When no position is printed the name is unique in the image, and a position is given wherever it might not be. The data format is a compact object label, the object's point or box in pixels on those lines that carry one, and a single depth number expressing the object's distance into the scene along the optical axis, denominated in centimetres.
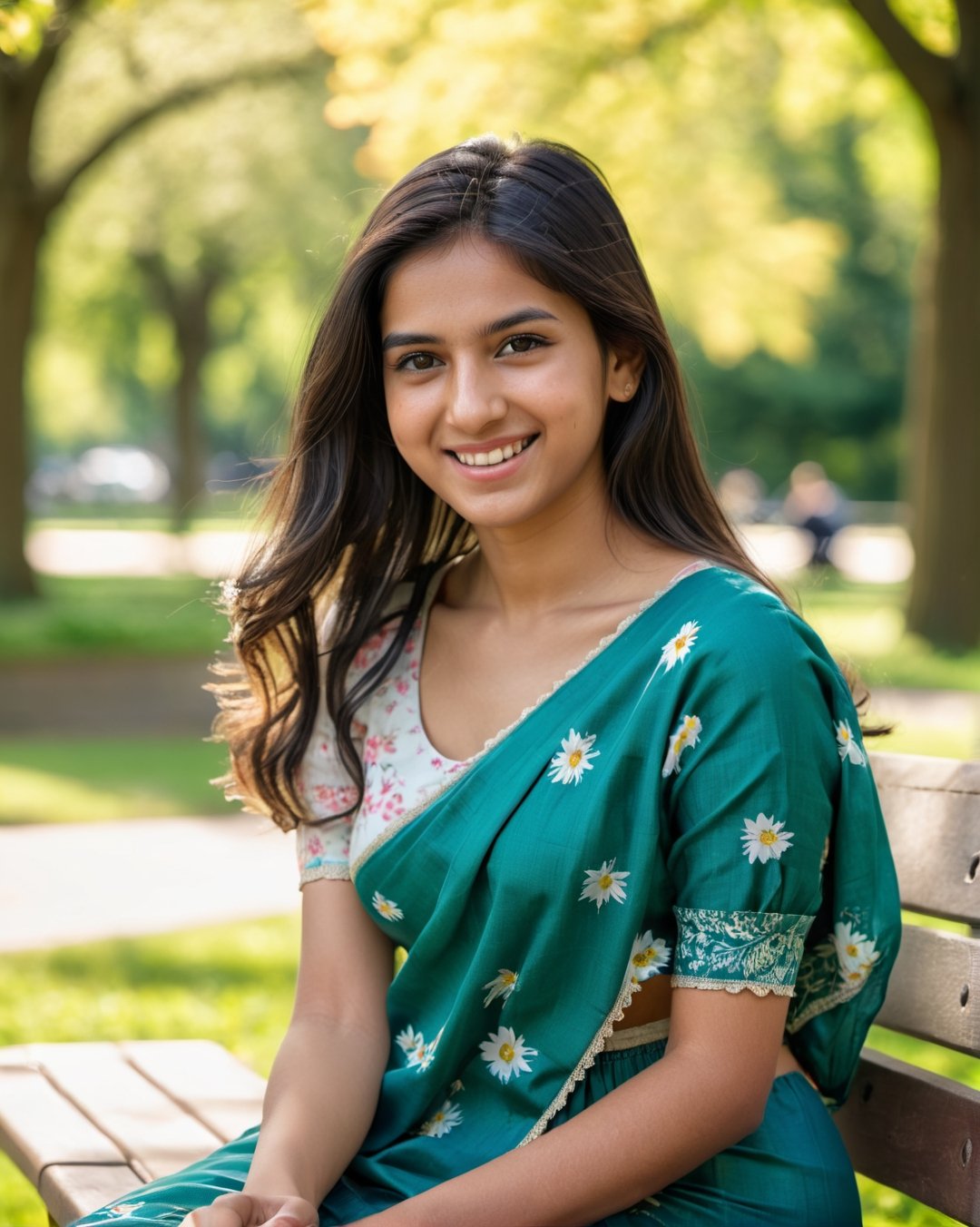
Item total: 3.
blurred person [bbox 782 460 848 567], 2438
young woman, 212
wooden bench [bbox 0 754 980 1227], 247
